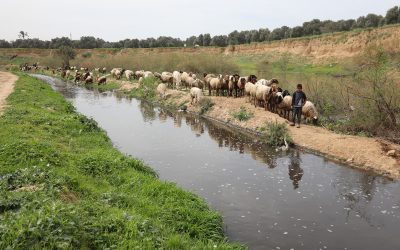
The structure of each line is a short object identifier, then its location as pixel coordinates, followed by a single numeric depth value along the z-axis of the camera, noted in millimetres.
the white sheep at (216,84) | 24203
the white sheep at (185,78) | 29025
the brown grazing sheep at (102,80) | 37594
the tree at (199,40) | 91925
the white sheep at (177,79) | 29797
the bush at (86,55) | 78288
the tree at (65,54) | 67556
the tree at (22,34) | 124938
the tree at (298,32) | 74062
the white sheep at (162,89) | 27000
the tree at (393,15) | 57656
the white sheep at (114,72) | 42381
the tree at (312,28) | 71838
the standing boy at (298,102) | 15866
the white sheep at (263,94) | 19266
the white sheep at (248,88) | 21191
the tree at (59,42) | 99956
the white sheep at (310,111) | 17094
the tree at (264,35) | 78819
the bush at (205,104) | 22078
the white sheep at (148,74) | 34000
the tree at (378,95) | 14602
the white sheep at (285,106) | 17391
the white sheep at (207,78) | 26097
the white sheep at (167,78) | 31186
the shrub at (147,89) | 28609
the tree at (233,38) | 83312
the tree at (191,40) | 94625
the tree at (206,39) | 90750
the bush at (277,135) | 15117
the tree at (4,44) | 101606
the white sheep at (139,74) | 38625
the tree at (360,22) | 66388
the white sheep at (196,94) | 22859
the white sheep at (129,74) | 40094
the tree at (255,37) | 81375
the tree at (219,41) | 85744
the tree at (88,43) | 100450
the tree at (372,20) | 63875
